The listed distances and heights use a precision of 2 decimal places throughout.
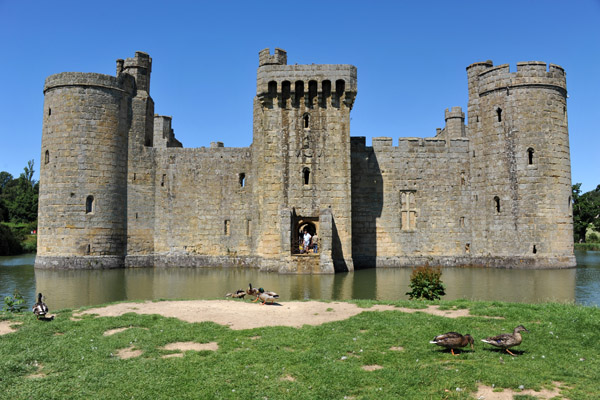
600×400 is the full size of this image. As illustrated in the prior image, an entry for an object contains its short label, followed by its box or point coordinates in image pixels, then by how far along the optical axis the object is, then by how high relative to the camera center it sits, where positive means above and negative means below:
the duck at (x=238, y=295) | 14.79 -1.98
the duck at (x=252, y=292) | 14.41 -1.86
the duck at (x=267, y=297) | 12.85 -1.79
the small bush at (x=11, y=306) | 12.01 -1.88
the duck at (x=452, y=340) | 7.48 -1.76
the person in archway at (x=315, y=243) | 25.83 -0.68
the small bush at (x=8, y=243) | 38.75 -0.81
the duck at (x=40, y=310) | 10.31 -1.67
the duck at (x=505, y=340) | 7.34 -1.74
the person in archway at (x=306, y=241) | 26.53 -0.58
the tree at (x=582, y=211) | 44.78 +1.67
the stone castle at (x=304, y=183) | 25.61 +2.77
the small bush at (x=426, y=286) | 13.84 -1.66
